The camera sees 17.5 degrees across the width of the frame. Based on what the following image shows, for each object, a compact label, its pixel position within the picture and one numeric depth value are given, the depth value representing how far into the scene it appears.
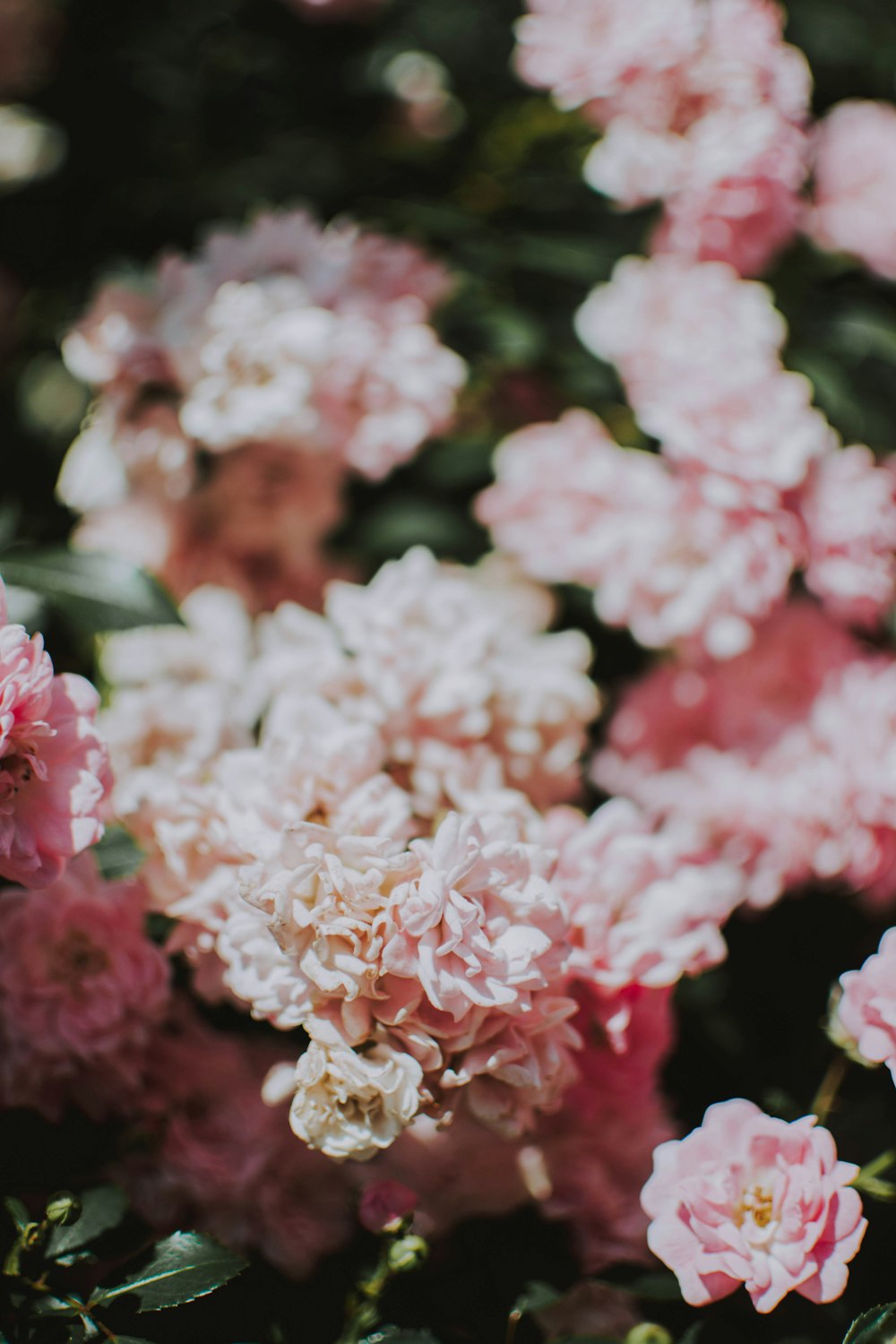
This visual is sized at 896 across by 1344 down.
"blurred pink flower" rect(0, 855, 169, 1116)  0.59
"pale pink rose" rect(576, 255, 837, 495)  0.67
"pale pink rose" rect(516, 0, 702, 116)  0.70
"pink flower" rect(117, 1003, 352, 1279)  0.60
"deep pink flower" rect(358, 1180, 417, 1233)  0.57
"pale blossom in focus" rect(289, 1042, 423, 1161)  0.54
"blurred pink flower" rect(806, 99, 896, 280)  0.75
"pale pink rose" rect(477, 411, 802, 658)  0.67
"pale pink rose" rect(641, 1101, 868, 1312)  0.54
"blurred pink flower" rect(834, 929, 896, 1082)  0.55
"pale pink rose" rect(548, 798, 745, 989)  0.58
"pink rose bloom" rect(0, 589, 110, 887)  0.54
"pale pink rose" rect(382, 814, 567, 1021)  0.54
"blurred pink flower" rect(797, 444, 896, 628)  0.68
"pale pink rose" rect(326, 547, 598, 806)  0.62
